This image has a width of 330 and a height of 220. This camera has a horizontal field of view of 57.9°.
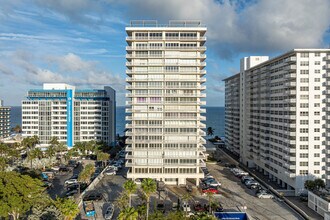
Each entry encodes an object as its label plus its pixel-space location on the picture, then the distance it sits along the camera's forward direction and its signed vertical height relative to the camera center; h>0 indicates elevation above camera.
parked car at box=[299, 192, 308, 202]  68.56 -20.83
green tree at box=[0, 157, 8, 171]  81.35 -15.43
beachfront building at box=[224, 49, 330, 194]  73.31 -2.37
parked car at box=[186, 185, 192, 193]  74.31 -20.24
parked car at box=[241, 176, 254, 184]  82.54 -19.58
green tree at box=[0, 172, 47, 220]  49.25 -14.76
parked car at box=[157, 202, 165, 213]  60.59 -20.37
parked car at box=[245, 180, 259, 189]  77.97 -19.94
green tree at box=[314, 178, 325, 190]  67.69 -16.94
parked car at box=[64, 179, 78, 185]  80.44 -19.76
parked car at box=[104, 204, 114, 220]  56.20 -20.13
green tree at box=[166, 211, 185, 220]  46.62 -17.03
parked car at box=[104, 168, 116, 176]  90.09 -19.32
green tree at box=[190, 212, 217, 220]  39.23 -14.51
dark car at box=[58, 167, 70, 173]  95.16 -19.65
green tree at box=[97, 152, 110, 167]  97.28 -15.83
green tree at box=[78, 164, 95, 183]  72.70 -16.33
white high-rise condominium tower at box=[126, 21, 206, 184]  79.00 +1.98
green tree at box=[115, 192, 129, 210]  54.68 -17.18
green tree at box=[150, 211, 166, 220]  47.34 -17.35
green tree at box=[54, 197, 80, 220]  45.80 -15.55
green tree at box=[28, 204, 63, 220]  48.43 -17.23
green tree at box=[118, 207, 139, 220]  42.69 -15.26
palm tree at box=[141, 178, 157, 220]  54.69 -14.29
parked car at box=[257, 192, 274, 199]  69.86 -20.52
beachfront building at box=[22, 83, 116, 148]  134.25 -2.97
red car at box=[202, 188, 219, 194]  72.39 -20.00
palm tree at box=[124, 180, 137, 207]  55.72 -14.71
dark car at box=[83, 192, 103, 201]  65.76 -19.69
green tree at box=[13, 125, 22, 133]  194.50 -13.48
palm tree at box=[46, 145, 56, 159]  104.29 -15.24
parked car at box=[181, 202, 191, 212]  59.45 -20.35
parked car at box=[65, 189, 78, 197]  69.81 -19.93
